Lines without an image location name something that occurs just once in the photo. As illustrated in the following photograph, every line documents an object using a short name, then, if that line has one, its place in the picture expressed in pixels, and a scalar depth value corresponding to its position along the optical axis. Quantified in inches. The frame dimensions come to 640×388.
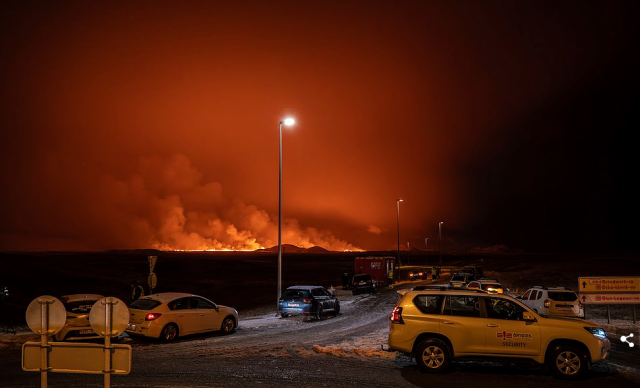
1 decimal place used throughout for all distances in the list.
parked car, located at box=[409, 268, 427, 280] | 2247.0
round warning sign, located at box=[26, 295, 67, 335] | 220.4
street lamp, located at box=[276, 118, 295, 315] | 1010.3
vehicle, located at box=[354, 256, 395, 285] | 1936.5
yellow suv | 421.1
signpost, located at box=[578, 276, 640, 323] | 780.6
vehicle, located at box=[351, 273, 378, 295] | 1544.4
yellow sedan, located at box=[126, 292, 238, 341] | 613.6
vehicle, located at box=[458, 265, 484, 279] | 1985.9
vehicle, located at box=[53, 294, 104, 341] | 569.3
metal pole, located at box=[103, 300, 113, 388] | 217.3
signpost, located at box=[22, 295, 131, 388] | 219.0
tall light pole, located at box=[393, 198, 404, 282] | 2576.3
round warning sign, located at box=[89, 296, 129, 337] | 219.1
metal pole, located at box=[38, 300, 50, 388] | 220.5
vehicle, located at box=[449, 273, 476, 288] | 1459.2
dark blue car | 920.3
